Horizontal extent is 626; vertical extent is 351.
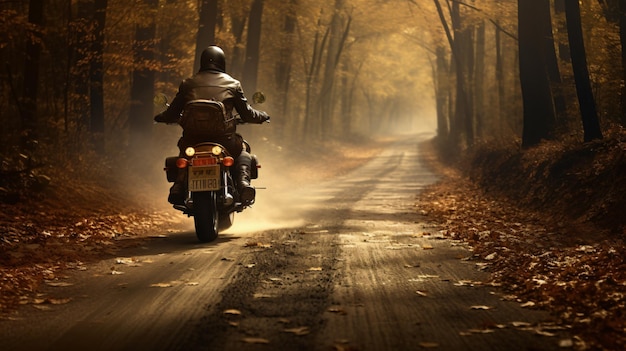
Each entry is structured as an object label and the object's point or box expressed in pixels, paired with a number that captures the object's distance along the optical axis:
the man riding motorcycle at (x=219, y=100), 19.92
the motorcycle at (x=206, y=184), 18.94
